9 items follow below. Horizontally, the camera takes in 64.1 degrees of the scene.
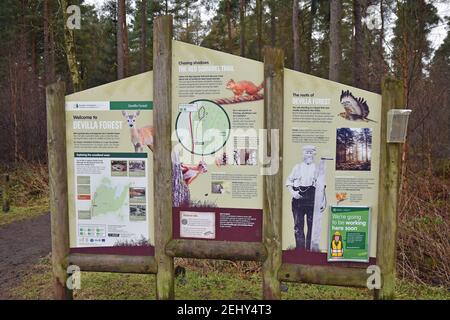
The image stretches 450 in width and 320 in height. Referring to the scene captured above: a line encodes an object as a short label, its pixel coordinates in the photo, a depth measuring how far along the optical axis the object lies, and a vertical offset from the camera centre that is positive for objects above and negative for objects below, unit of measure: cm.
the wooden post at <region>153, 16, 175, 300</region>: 320 +16
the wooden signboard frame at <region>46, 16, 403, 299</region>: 303 -64
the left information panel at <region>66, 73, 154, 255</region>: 330 -22
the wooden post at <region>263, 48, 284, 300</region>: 304 -31
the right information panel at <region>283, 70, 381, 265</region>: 304 -19
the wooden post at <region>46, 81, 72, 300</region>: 333 -38
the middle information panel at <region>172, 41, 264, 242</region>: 314 +0
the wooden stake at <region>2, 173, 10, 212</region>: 920 -129
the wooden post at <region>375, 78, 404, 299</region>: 294 -43
